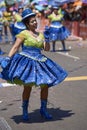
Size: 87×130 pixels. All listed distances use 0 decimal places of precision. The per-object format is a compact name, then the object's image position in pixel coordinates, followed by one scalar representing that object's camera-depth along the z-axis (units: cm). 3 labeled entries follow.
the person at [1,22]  2227
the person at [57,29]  1728
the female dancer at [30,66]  701
